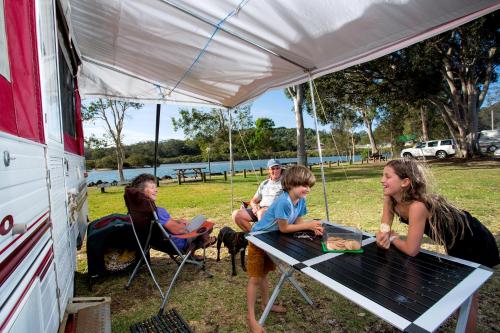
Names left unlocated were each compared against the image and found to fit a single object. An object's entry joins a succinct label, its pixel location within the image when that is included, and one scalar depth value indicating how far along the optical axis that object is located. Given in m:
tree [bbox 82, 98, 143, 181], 15.93
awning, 2.05
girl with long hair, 1.74
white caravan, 0.90
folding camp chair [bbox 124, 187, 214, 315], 2.76
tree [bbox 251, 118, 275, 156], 22.16
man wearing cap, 3.99
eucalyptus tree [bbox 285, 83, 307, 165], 12.62
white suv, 22.73
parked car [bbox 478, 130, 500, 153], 23.64
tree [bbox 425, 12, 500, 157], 11.86
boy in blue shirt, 2.22
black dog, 3.11
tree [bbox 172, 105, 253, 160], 19.48
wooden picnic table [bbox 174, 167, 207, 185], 14.46
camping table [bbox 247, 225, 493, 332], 1.15
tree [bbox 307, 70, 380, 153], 15.04
